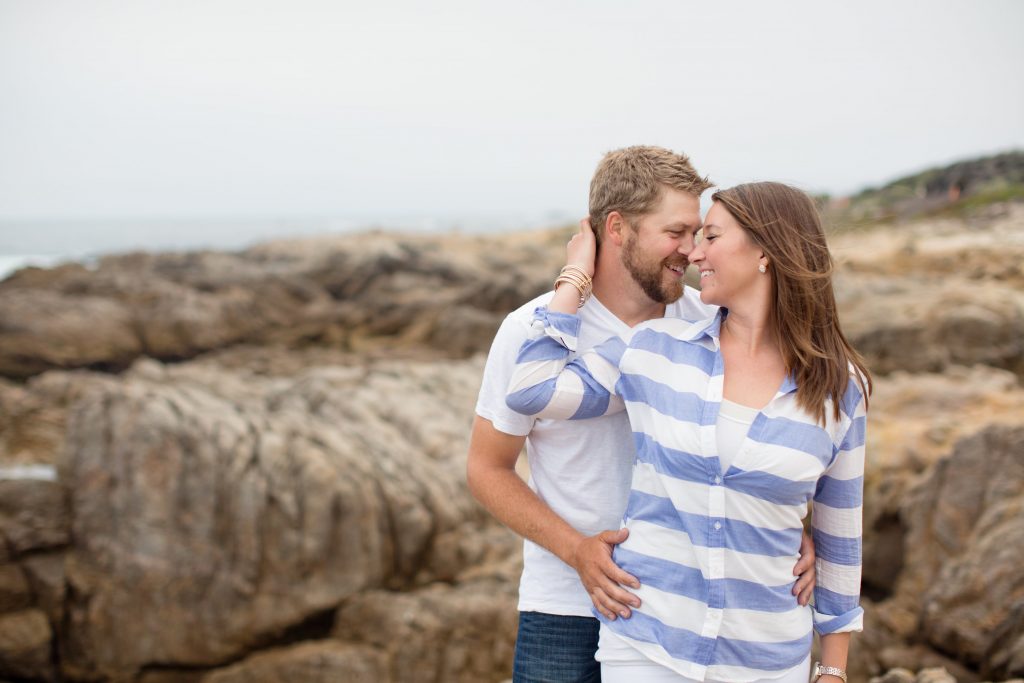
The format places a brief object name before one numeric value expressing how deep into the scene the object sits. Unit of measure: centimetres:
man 309
